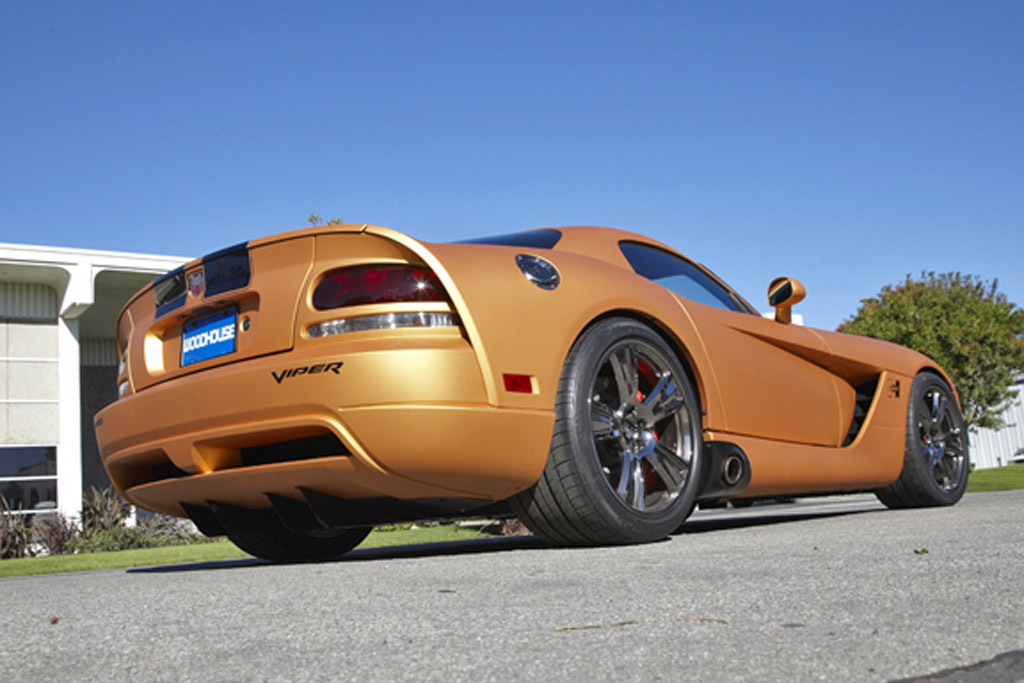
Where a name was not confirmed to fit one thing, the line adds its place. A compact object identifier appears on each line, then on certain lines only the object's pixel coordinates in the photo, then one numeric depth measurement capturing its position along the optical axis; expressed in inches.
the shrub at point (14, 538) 531.8
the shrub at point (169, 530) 587.1
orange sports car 119.9
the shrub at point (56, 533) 561.9
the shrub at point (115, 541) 548.7
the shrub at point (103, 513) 614.2
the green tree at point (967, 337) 1092.5
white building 690.8
